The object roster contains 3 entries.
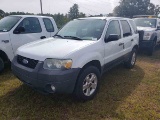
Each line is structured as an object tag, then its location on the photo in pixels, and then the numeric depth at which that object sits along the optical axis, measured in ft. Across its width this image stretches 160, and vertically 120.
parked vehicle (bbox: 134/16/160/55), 20.65
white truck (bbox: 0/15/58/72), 13.23
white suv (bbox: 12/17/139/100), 8.03
